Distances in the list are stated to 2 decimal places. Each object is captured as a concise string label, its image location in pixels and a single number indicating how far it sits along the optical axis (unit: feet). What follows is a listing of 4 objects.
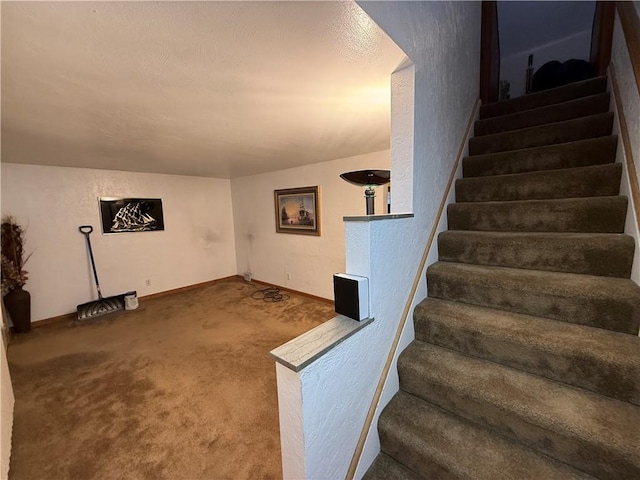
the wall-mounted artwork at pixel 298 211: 12.45
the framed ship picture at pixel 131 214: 12.25
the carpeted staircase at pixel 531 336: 3.06
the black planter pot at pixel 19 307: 9.69
